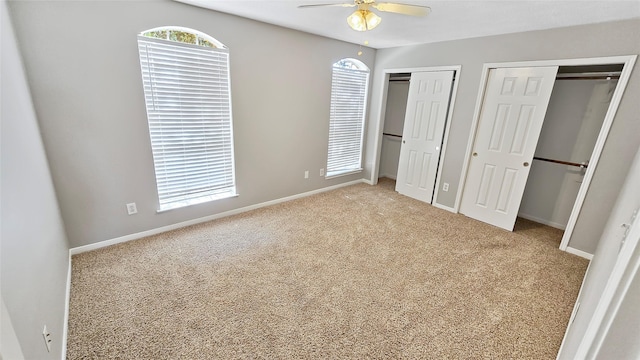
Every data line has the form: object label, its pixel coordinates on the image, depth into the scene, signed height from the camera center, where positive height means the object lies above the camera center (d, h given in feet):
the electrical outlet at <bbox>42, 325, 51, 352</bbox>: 4.06 -3.81
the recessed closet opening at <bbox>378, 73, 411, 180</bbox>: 15.89 -0.78
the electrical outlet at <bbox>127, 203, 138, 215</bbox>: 8.65 -3.61
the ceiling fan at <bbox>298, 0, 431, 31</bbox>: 5.94 +2.31
